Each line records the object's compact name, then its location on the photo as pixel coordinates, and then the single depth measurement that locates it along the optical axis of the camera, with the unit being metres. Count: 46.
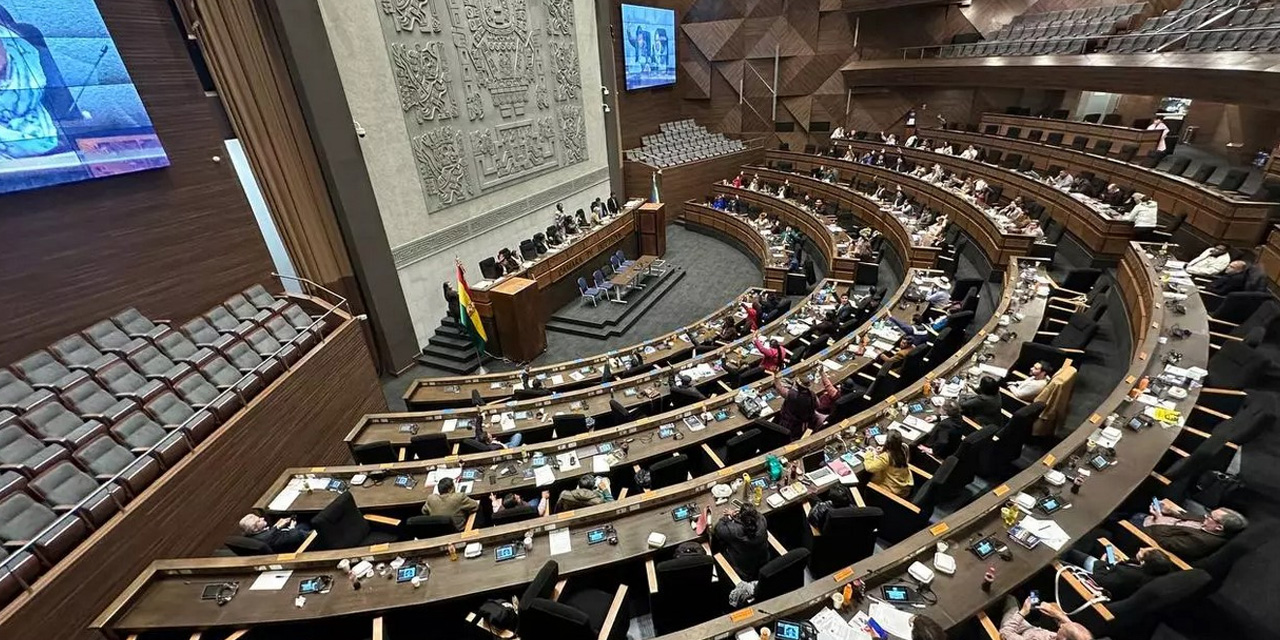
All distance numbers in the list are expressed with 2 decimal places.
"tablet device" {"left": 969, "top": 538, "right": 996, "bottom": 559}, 3.81
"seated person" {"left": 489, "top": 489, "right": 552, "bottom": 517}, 4.96
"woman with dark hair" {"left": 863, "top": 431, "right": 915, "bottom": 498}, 4.77
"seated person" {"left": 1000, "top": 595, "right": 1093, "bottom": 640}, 3.03
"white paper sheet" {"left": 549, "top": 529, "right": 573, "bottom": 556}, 4.27
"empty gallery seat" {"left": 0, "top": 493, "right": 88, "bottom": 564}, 3.83
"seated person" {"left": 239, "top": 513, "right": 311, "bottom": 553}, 4.64
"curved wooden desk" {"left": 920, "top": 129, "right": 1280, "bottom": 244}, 7.39
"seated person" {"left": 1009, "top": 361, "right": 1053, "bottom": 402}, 5.70
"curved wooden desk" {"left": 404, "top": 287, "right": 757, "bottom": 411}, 7.52
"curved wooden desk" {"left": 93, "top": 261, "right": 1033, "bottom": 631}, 3.89
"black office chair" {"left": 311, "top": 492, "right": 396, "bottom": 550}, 4.59
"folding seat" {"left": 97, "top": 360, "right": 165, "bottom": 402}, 5.50
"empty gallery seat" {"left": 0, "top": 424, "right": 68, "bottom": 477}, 4.38
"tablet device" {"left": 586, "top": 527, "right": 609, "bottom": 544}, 4.33
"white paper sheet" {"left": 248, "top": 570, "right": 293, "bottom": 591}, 4.05
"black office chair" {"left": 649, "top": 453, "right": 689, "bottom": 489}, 5.23
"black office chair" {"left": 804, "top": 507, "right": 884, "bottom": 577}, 4.09
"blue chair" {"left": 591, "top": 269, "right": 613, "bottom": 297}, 11.83
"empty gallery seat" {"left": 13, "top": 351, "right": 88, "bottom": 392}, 5.34
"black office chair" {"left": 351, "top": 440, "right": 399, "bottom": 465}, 5.93
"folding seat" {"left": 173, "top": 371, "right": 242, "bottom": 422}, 5.50
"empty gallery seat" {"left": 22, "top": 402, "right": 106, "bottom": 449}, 4.83
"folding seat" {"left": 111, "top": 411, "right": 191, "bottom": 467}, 4.83
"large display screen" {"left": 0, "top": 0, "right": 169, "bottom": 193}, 5.18
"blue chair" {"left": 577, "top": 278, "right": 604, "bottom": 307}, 11.70
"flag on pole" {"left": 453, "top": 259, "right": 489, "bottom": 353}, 8.67
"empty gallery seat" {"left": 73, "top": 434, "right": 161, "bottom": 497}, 4.50
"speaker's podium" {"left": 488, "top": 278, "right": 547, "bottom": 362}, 9.62
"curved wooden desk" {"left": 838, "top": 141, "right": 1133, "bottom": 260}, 8.50
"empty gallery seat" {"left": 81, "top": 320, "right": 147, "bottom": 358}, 5.96
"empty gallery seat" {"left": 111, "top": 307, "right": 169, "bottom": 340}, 6.27
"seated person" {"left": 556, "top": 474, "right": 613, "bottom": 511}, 4.88
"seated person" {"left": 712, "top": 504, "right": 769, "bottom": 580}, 3.99
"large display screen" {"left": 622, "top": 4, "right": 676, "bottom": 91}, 17.29
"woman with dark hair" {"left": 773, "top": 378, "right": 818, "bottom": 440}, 5.71
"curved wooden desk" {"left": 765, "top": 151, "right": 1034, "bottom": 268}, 9.32
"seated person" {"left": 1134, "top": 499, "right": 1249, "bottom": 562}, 3.55
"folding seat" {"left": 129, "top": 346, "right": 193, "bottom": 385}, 5.87
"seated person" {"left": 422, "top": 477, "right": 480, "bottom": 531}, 4.85
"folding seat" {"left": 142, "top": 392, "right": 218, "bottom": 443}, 5.18
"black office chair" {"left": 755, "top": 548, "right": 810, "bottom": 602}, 3.78
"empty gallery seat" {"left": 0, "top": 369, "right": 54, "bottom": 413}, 5.07
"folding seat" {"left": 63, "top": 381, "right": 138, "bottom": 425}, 5.24
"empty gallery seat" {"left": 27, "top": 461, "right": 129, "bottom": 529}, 4.15
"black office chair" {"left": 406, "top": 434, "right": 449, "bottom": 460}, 6.04
